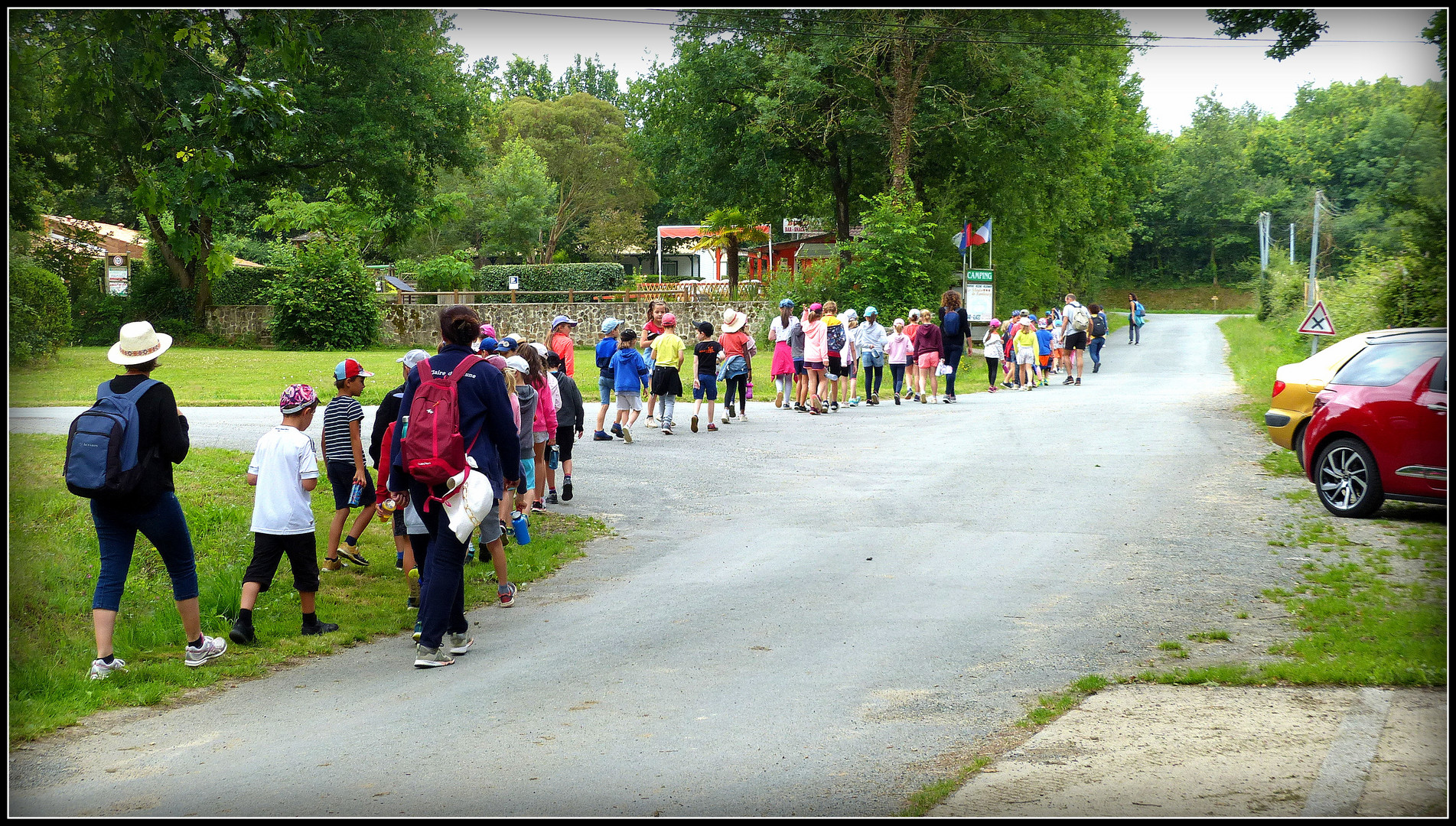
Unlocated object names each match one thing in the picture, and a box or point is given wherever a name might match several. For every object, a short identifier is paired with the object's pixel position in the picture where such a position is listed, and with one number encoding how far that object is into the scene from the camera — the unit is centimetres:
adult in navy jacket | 657
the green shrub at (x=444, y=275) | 4925
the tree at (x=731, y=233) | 4453
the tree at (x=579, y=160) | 7225
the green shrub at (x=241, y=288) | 4122
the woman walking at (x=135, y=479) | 600
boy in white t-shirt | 700
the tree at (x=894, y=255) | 2948
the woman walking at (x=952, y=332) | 2105
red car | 955
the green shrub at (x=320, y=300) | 3869
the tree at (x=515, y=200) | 6531
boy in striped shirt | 823
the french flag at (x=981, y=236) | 3206
